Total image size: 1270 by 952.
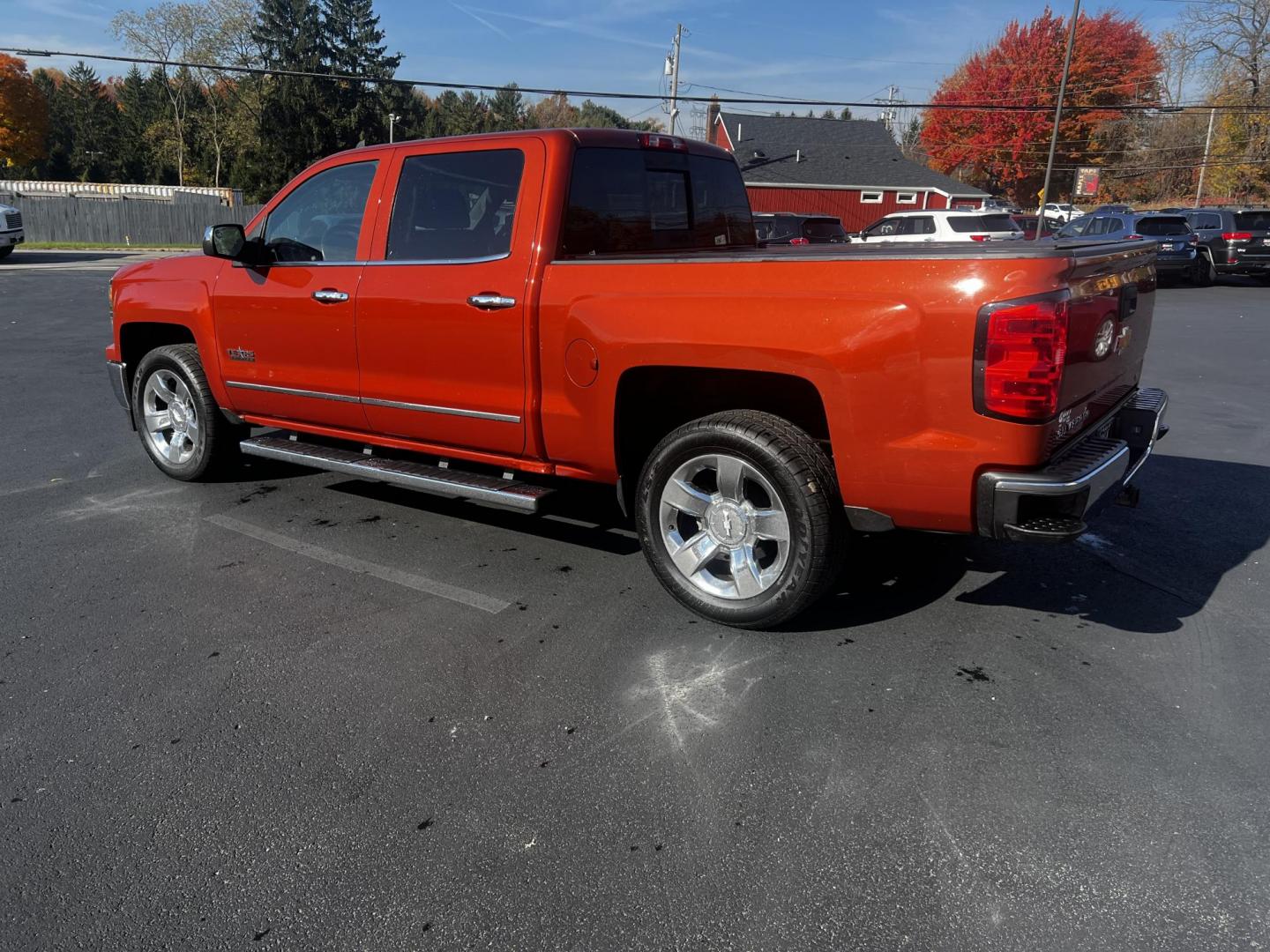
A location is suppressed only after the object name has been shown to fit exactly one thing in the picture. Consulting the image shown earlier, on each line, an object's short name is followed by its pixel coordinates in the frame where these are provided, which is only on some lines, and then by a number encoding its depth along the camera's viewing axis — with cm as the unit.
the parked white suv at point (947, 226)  2217
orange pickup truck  321
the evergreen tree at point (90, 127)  7156
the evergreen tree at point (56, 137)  7162
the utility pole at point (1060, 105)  2398
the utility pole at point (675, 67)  4022
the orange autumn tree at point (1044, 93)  5700
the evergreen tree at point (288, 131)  5188
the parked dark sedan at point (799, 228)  1923
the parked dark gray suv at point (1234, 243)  2197
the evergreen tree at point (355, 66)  5409
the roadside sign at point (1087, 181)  4962
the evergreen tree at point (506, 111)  8688
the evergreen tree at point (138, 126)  6775
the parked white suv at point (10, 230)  2627
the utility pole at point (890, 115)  8994
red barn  4638
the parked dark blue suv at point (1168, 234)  2184
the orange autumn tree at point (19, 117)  6116
